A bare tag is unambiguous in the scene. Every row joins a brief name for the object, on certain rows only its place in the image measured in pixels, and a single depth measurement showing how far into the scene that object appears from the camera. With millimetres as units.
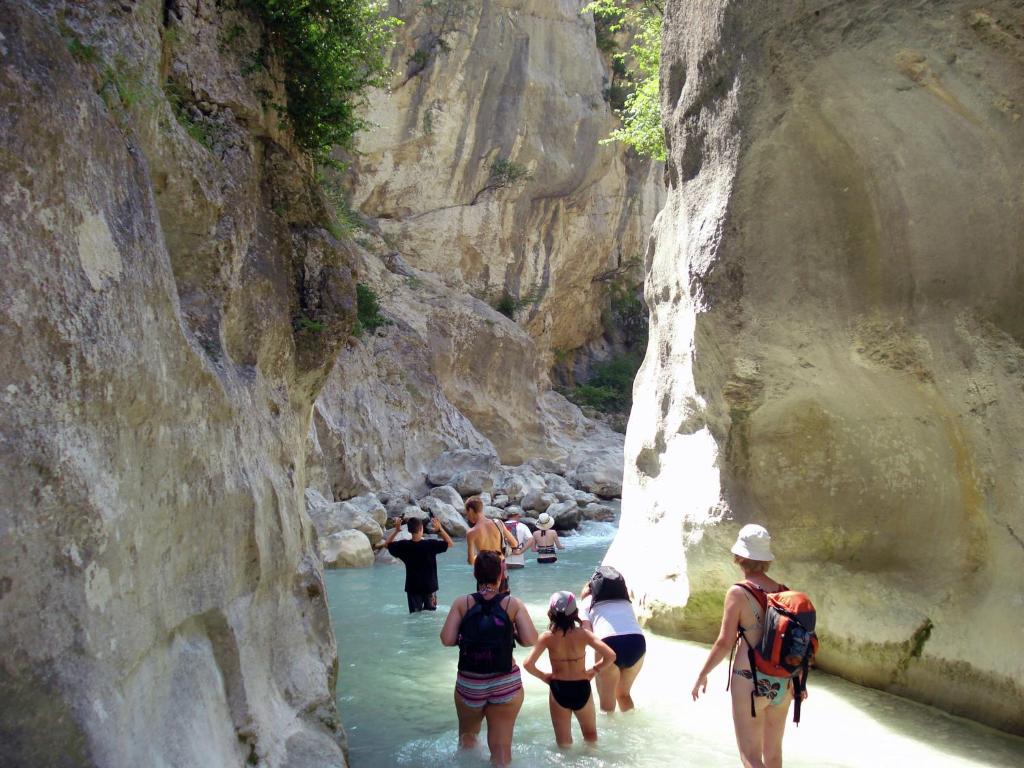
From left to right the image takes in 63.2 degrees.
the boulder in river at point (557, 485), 21688
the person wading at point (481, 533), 7191
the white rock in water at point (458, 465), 20375
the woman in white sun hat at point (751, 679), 3930
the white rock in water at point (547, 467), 25016
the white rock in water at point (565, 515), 17969
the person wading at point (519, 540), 9305
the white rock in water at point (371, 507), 15508
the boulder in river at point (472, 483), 19719
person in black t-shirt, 7816
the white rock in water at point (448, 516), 16281
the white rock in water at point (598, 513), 19891
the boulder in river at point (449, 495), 18062
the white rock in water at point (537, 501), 19219
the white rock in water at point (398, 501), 17047
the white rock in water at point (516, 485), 20047
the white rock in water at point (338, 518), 13633
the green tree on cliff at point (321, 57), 6238
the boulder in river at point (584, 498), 20953
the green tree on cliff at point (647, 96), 12383
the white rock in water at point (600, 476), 23547
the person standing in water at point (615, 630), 5188
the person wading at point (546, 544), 13477
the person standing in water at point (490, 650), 4238
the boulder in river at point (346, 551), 12664
